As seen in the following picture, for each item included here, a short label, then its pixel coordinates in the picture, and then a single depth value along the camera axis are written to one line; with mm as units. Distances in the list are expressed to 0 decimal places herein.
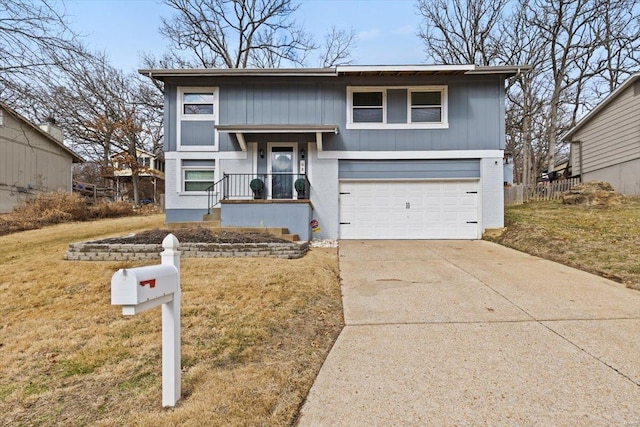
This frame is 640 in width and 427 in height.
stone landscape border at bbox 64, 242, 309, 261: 6918
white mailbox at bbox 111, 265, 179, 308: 1795
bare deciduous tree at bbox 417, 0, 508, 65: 21516
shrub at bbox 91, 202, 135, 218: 15712
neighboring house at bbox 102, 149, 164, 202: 24906
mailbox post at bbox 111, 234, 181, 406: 1983
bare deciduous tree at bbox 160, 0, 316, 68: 21609
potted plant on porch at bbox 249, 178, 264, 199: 10305
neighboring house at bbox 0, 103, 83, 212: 17125
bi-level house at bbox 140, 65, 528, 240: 10703
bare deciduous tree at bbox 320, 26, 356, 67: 22109
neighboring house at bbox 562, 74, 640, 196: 14289
